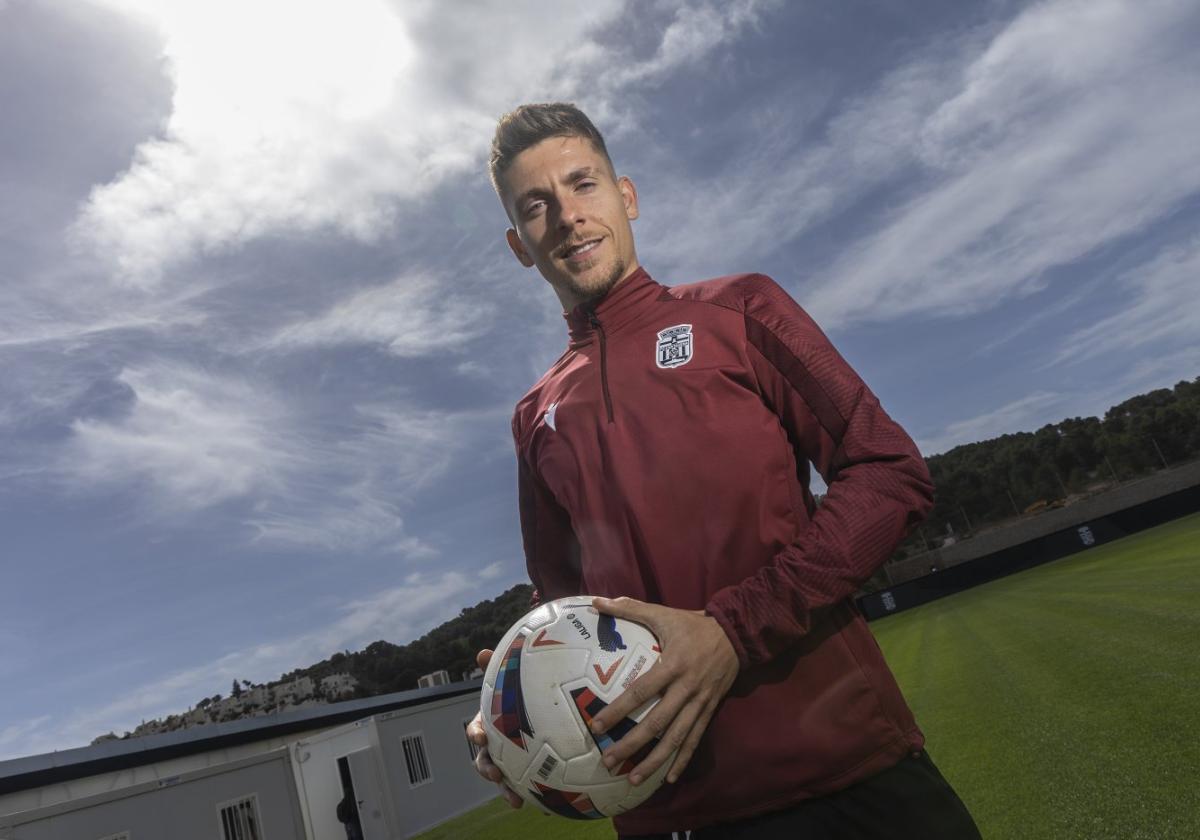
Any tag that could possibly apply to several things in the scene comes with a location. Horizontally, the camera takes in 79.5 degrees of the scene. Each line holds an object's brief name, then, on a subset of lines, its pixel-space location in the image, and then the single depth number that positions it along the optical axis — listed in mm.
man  1418
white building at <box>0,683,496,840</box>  11852
